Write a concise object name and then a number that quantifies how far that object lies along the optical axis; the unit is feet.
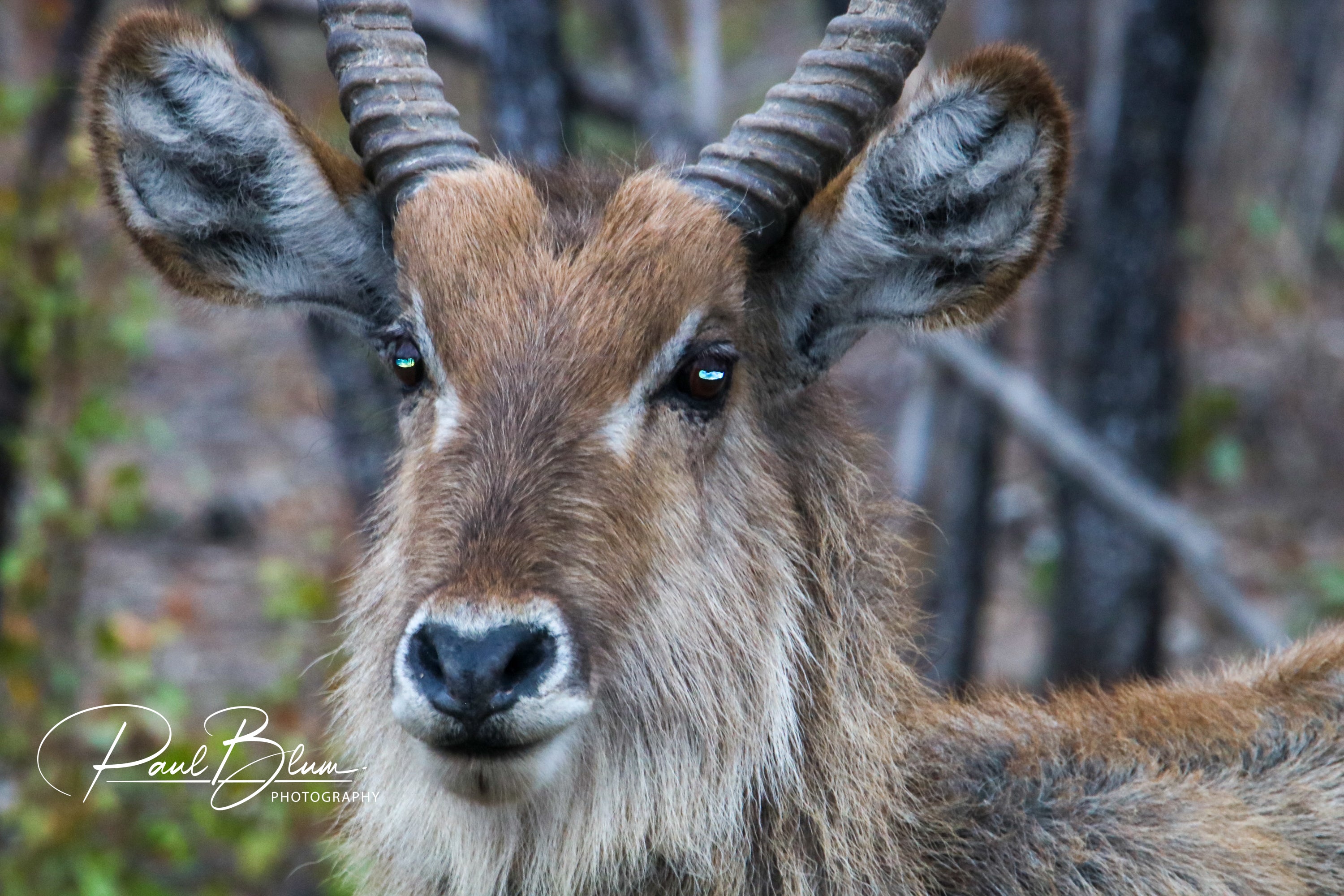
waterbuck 24.44
